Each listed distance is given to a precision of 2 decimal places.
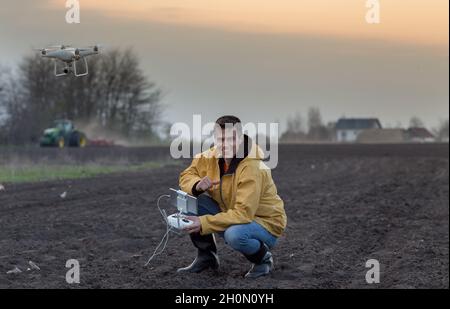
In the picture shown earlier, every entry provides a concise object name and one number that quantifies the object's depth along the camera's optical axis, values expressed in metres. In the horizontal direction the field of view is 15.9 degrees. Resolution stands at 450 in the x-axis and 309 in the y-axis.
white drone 9.79
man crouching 12.22
